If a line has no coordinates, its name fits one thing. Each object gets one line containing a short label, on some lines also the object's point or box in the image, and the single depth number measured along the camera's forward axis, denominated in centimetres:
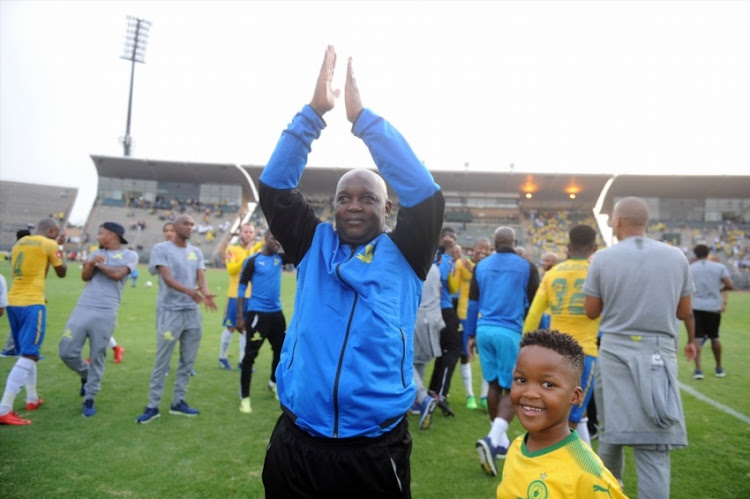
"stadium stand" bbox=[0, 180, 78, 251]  4300
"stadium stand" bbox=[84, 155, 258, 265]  4184
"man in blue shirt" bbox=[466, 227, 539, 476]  435
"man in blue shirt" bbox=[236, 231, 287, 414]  557
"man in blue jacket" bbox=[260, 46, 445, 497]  171
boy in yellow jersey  164
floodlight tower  4082
